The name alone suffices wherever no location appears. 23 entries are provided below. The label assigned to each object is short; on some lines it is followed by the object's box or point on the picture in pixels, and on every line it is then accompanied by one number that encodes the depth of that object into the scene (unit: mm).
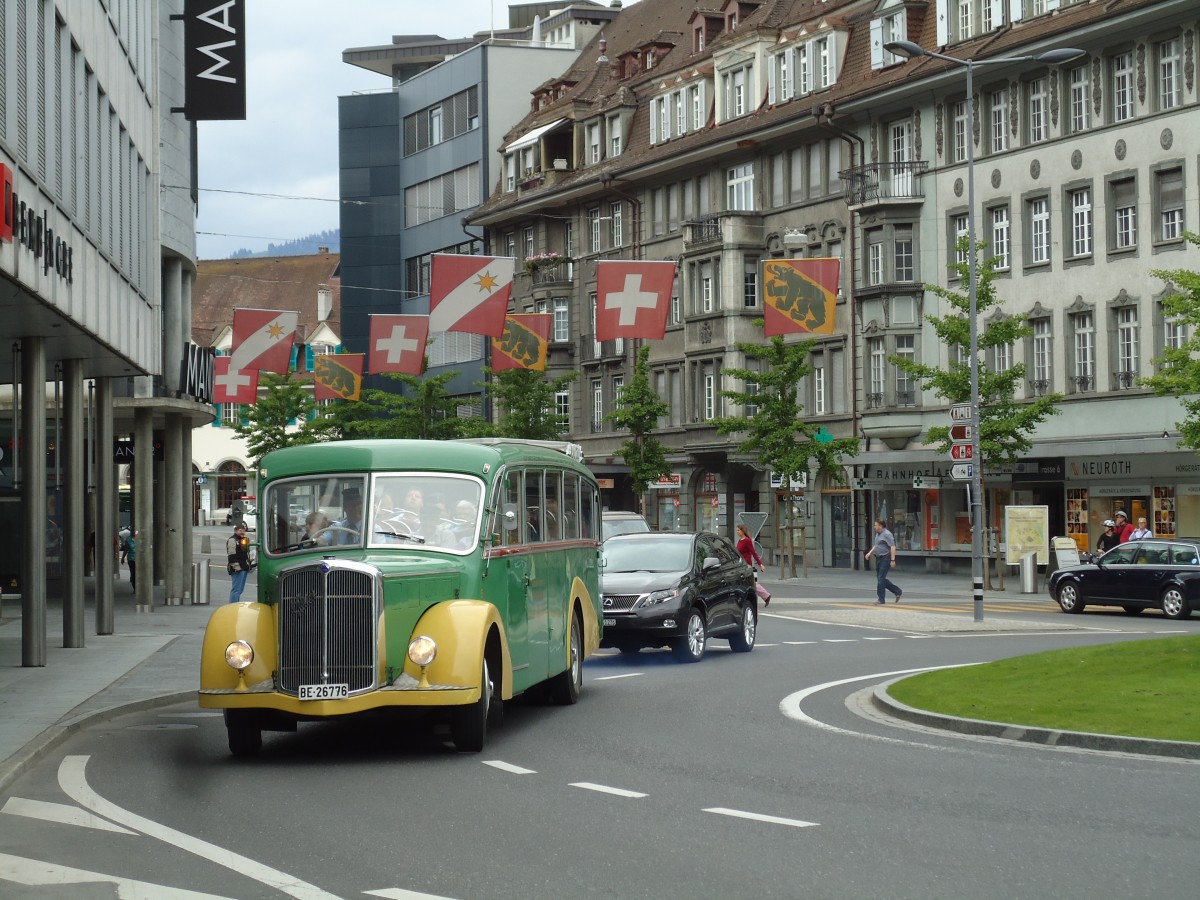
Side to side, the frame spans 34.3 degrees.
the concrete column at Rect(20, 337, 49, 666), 22766
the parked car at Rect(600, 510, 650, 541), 40594
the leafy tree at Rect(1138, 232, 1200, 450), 38781
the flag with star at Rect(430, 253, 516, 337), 35031
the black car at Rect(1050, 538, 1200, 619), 34375
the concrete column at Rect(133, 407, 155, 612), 38094
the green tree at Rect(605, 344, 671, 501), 63219
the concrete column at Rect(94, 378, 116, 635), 27203
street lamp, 33844
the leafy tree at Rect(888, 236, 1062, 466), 45156
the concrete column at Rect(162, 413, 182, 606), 40969
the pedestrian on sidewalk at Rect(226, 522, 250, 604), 37844
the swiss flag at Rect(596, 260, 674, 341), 35188
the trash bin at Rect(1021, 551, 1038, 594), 44344
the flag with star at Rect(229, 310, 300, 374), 40062
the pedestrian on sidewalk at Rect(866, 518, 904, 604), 39688
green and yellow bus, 13984
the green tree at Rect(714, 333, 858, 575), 52594
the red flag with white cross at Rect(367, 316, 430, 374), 42781
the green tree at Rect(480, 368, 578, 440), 66375
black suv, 23922
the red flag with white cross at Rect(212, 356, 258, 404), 43844
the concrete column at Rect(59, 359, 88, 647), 24797
